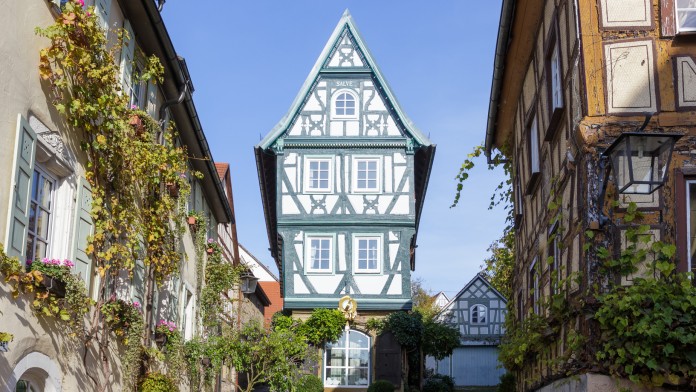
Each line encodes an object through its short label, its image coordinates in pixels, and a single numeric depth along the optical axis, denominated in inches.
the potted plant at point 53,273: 330.3
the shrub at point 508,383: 706.2
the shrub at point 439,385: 1134.4
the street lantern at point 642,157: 312.3
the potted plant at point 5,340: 280.8
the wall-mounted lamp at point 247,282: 846.0
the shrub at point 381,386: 979.3
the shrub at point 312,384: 946.1
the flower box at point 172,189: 550.6
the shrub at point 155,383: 493.0
